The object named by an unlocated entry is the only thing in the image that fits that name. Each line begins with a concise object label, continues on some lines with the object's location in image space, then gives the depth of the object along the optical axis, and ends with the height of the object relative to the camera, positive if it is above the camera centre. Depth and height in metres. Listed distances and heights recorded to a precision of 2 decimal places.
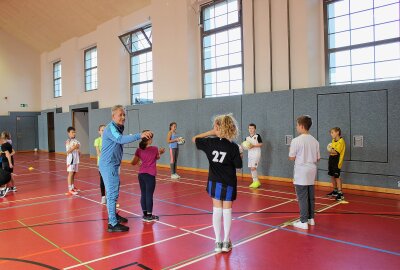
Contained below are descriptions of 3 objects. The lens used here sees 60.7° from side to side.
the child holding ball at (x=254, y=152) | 8.30 -0.62
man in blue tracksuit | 4.68 -0.36
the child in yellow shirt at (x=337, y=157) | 6.83 -0.64
